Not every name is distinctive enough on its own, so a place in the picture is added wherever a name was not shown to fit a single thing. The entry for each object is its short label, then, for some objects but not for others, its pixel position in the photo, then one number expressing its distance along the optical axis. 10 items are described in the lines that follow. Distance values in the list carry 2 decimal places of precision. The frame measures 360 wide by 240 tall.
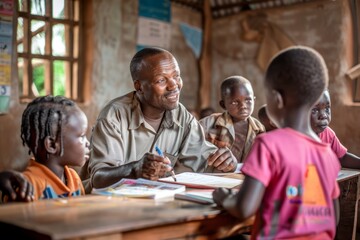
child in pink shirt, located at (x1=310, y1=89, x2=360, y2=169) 3.33
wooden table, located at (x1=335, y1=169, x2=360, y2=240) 3.27
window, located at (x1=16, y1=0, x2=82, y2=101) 5.20
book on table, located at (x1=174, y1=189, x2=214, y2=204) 1.96
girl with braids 2.18
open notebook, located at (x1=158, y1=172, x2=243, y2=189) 2.38
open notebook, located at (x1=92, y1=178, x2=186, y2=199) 2.05
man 2.86
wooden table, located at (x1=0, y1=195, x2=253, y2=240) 1.48
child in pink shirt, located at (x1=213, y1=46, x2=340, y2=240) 1.73
